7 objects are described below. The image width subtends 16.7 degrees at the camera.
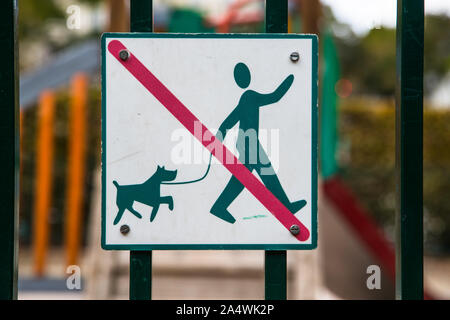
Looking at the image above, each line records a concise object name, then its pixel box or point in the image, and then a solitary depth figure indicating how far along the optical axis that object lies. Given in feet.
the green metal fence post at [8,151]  4.71
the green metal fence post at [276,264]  4.74
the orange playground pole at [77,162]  14.62
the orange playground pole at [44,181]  14.67
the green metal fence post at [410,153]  4.73
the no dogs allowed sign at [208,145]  4.71
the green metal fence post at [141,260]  4.73
